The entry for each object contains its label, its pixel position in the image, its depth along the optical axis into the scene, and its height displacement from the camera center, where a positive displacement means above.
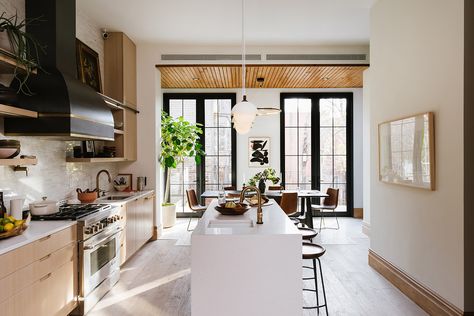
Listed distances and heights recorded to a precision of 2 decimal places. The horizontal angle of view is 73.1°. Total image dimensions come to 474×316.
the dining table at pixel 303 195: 5.61 -0.64
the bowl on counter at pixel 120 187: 5.18 -0.45
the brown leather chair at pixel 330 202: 6.28 -0.86
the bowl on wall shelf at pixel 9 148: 2.61 +0.10
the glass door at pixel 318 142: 7.68 +0.41
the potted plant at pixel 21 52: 2.54 +0.95
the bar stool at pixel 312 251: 2.66 -0.79
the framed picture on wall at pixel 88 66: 4.12 +1.28
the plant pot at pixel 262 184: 4.62 -0.37
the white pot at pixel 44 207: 3.05 -0.46
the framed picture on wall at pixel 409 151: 2.92 +0.08
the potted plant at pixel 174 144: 6.43 +0.32
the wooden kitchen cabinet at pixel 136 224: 4.19 -0.96
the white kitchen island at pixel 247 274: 2.34 -0.85
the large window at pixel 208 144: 7.61 +0.36
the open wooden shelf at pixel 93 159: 3.93 +0.01
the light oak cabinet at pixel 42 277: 2.09 -0.88
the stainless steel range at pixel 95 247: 2.98 -0.91
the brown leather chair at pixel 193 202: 6.12 -0.84
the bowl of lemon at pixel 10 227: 2.25 -0.49
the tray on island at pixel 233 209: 3.01 -0.48
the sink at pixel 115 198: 4.44 -0.54
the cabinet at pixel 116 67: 4.99 +1.46
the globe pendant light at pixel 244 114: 3.39 +0.48
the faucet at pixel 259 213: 2.65 -0.45
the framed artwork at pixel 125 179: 5.32 -0.33
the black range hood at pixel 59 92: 2.85 +0.64
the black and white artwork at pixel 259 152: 7.60 +0.17
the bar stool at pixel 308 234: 3.14 -0.75
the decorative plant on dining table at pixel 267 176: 5.61 -0.31
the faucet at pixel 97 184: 4.62 -0.36
